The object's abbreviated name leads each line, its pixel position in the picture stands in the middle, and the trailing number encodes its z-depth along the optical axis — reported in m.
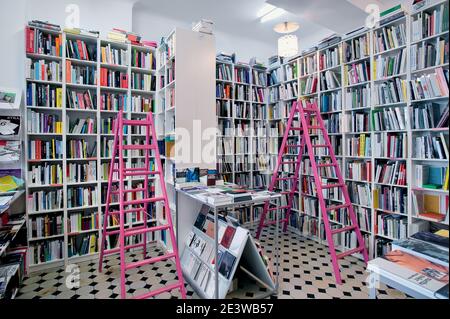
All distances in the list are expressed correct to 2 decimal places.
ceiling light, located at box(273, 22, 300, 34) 3.51
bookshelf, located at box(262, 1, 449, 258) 2.41
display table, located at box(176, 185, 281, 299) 2.08
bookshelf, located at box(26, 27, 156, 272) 2.91
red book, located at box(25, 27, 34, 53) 2.80
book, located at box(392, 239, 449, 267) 0.97
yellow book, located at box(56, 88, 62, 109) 2.99
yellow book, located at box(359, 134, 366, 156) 3.03
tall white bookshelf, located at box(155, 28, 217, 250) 2.76
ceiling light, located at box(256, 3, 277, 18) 3.88
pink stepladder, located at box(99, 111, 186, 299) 1.93
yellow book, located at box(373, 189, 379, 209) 2.88
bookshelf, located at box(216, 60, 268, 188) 4.17
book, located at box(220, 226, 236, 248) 2.24
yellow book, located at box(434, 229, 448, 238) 0.91
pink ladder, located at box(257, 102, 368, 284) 2.54
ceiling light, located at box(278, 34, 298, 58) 3.25
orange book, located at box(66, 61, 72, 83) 3.03
